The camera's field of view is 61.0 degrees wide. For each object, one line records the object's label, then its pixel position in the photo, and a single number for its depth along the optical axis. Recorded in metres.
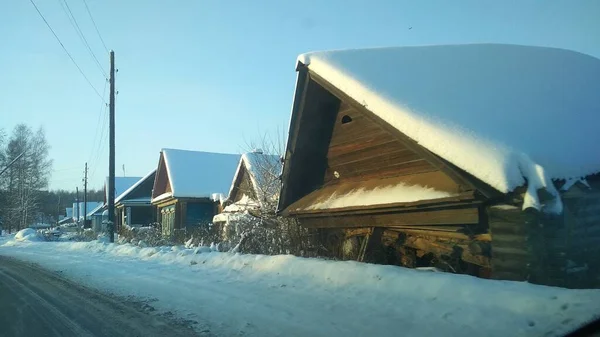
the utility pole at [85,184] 59.69
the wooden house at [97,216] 58.09
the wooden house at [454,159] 6.87
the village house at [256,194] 16.58
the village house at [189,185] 31.59
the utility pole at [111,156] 24.20
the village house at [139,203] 42.28
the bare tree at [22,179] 58.66
